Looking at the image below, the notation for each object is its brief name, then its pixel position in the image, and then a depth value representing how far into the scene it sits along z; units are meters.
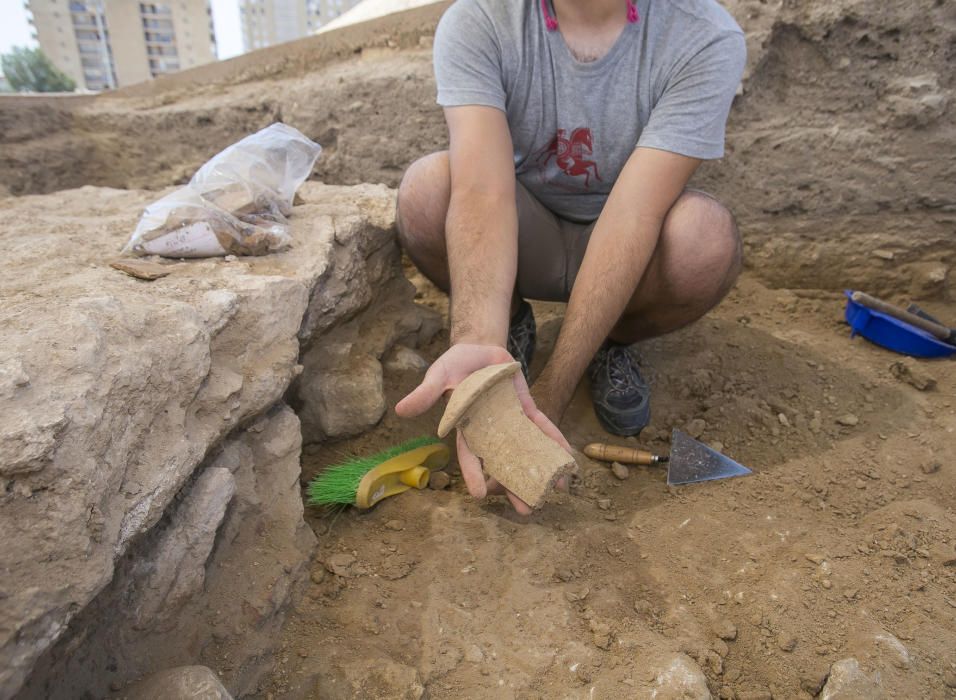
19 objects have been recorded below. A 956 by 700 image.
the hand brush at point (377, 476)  1.61
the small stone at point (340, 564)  1.44
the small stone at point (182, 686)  1.03
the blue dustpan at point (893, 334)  2.28
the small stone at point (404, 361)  2.13
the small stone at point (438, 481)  1.75
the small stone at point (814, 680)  1.19
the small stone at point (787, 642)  1.26
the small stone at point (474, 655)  1.24
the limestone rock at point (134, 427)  0.93
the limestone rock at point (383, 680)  1.16
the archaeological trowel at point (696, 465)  1.81
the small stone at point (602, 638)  1.25
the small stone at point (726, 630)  1.29
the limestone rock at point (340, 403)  1.88
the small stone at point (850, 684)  1.15
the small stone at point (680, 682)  1.15
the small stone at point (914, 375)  2.14
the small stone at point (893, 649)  1.20
